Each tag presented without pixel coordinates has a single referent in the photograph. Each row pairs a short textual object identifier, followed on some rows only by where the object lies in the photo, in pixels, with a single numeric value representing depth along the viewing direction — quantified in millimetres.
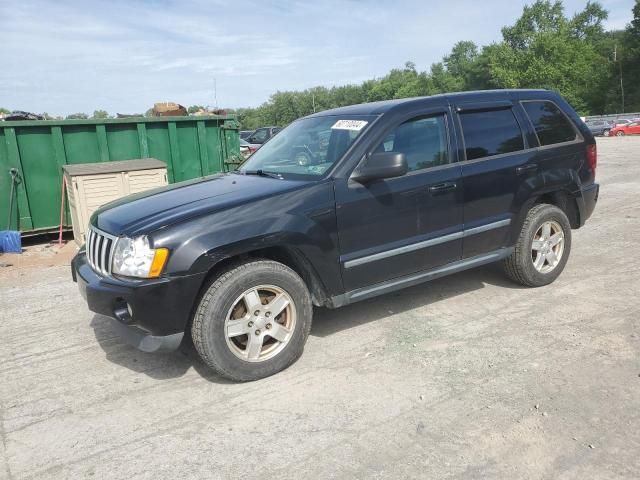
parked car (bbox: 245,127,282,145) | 21906
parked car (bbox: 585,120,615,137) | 37138
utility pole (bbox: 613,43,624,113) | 63938
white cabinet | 7391
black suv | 3297
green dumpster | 7848
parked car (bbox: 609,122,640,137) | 35844
